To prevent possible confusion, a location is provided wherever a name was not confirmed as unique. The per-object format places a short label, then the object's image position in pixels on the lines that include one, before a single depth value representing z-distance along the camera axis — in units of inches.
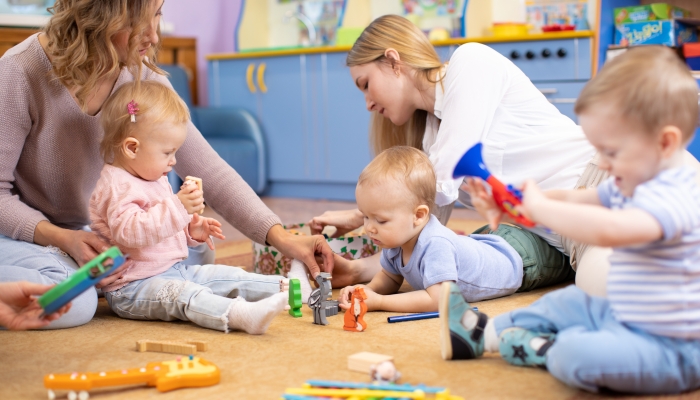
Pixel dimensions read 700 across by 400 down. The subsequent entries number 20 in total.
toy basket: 70.8
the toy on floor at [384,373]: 41.1
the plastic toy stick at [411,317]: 55.6
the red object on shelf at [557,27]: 119.4
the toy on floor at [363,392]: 38.2
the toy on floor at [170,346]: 49.0
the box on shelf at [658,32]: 108.7
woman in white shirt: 63.9
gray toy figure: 56.0
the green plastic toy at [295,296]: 58.4
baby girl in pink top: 53.9
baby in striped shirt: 36.3
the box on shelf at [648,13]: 112.1
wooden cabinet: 162.4
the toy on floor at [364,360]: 42.9
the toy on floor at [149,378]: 40.5
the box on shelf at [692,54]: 103.6
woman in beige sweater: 56.2
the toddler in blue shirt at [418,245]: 56.4
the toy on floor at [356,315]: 53.3
